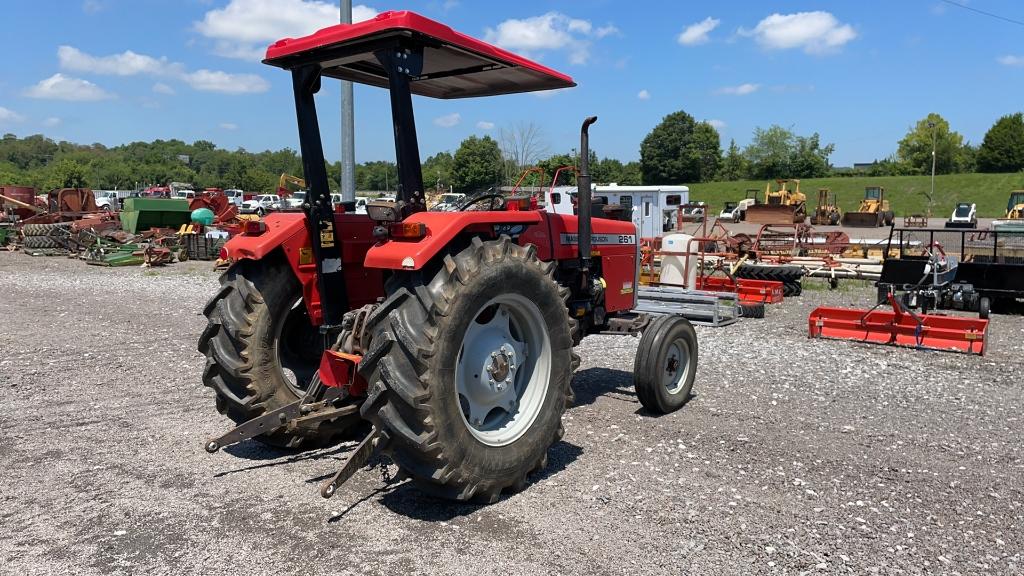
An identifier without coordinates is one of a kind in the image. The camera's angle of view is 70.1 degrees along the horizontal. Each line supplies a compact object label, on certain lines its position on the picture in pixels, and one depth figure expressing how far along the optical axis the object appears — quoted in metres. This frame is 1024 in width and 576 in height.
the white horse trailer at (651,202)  32.66
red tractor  3.89
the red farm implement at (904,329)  9.00
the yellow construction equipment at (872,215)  42.81
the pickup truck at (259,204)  41.76
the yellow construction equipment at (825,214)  47.19
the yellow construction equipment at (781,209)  37.91
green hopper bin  23.94
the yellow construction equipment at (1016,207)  31.39
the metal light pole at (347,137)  8.40
